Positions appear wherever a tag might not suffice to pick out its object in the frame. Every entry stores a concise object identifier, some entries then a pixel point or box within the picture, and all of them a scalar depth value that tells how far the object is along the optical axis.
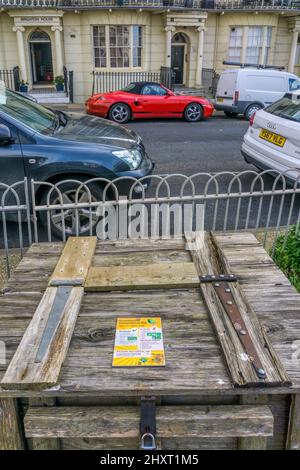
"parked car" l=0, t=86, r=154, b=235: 4.54
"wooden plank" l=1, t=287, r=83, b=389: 1.54
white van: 15.02
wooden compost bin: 1.55
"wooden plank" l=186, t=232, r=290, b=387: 1.56
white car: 5.89
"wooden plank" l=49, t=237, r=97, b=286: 2.20
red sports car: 13.91
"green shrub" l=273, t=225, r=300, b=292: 4.10
